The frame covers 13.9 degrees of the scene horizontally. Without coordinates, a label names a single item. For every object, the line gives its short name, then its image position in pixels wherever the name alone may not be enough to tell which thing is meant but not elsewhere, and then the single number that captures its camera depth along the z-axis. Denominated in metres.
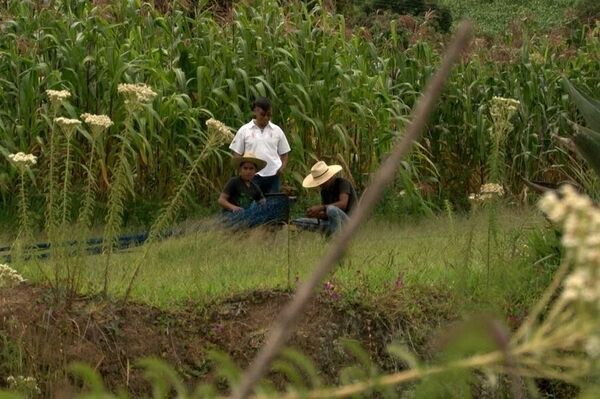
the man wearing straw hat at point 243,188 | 17.82
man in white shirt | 18.75
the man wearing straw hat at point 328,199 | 17.04
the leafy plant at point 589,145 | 11.88
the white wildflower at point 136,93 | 11.18
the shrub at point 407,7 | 46.26
